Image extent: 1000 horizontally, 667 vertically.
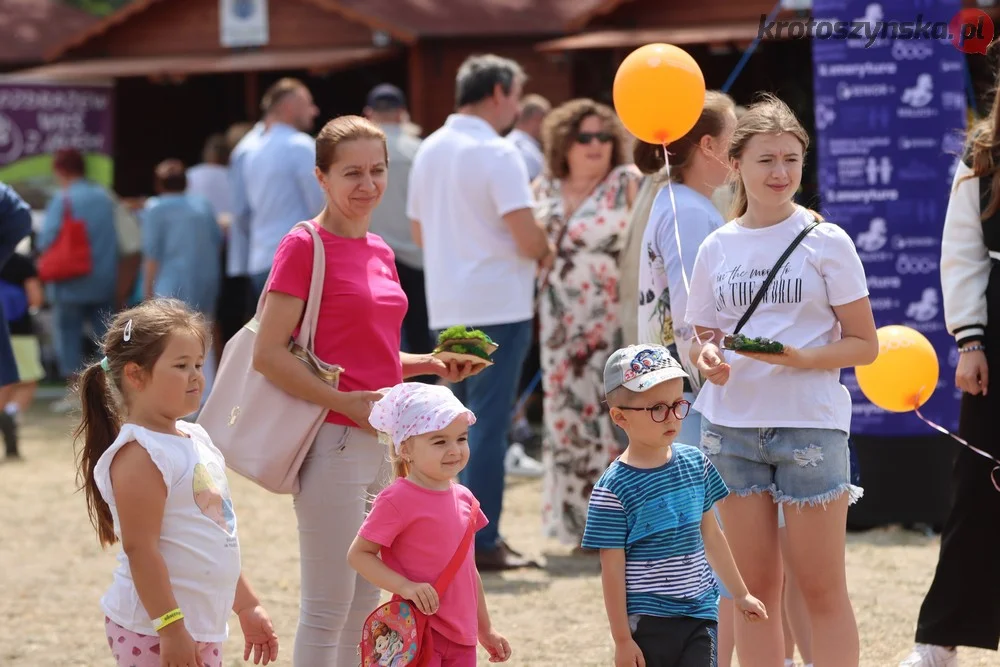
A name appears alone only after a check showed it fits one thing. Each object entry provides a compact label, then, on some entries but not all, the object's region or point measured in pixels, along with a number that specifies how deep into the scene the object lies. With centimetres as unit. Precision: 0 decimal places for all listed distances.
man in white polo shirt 1266
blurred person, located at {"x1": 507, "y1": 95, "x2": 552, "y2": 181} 1759
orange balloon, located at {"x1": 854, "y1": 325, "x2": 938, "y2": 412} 955
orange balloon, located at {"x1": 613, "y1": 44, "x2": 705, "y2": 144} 883
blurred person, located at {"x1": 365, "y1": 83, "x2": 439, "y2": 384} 1673
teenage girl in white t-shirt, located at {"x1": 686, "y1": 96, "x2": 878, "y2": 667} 774
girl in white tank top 645
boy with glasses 706
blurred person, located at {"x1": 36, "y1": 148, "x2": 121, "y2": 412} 2527
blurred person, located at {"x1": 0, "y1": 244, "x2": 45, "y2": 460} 1522
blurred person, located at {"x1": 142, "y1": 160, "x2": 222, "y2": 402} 2223
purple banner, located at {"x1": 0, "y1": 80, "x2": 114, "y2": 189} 2955
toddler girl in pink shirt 693
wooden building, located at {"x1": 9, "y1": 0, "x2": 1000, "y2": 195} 2495
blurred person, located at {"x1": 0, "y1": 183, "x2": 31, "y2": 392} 1063
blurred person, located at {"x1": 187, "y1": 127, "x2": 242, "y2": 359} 2475
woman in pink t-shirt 792
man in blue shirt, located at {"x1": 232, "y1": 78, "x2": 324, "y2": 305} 1850
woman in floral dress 1342
